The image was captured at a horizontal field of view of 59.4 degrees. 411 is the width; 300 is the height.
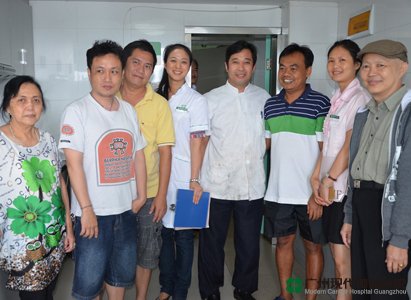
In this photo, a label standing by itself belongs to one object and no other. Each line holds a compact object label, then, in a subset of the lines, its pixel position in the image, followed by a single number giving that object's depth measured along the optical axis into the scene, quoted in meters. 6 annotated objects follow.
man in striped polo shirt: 2.04
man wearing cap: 1.33
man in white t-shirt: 1.51
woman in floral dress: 1.45
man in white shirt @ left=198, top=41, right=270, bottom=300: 2.15
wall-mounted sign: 2.70
